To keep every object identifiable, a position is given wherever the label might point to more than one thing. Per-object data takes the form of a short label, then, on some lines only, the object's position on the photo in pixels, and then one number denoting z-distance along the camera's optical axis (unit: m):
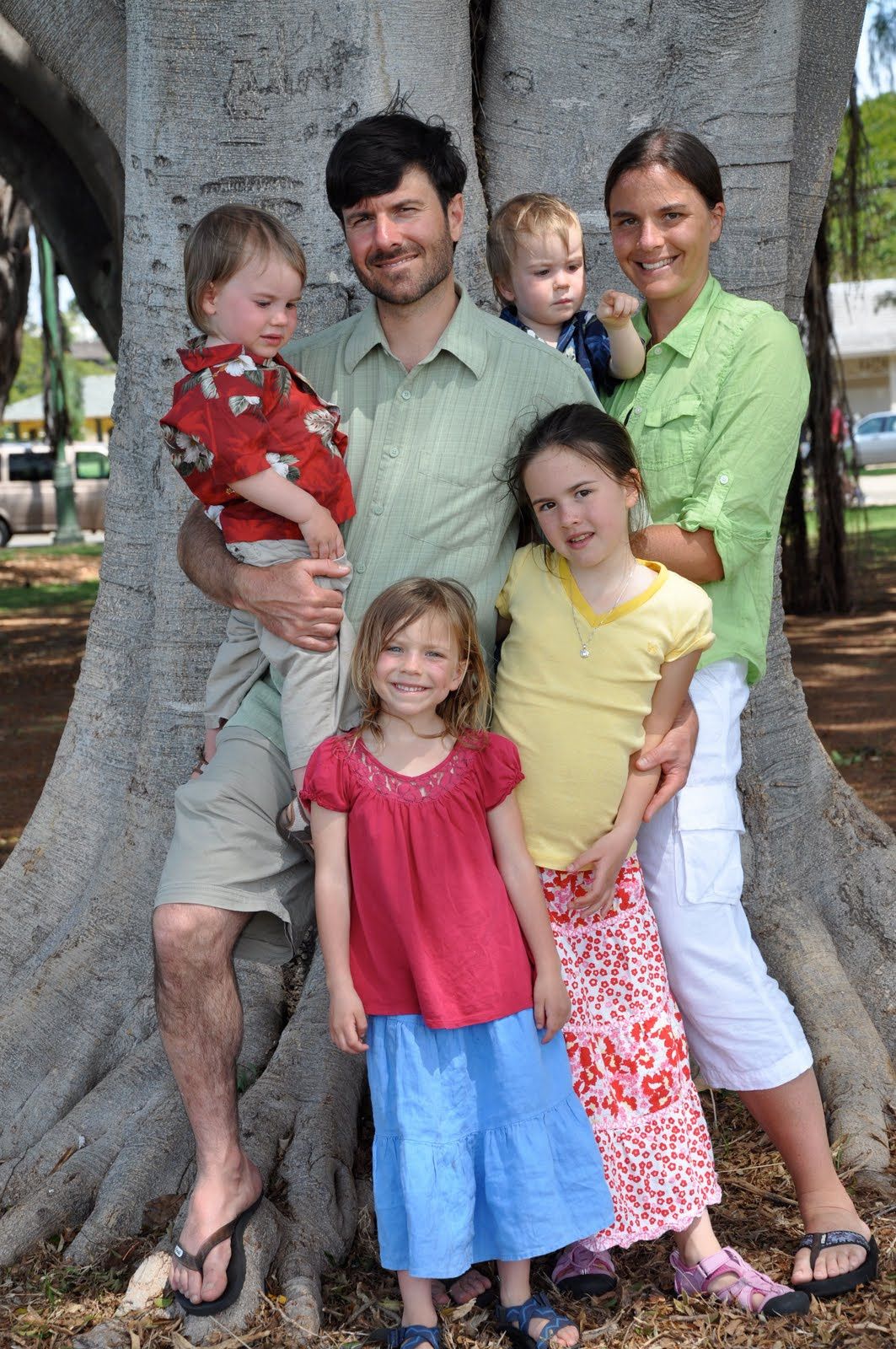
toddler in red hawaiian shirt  2.95
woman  3.02
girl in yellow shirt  2.95
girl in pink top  2.84
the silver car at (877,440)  34.19
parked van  27.69
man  2.96
